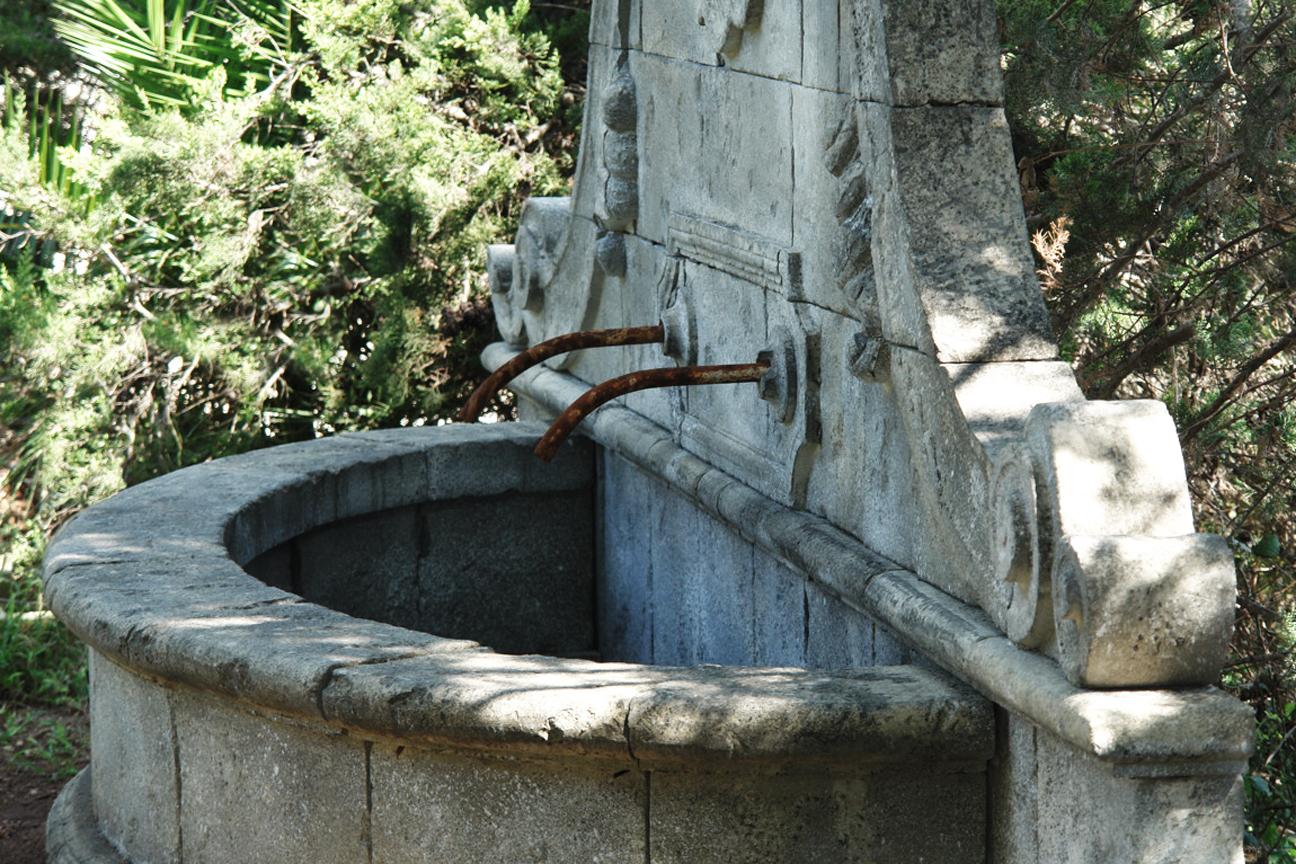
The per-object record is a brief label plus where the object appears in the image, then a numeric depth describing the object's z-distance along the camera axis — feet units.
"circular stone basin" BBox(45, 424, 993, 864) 17.37
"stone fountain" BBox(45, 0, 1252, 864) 15.79
